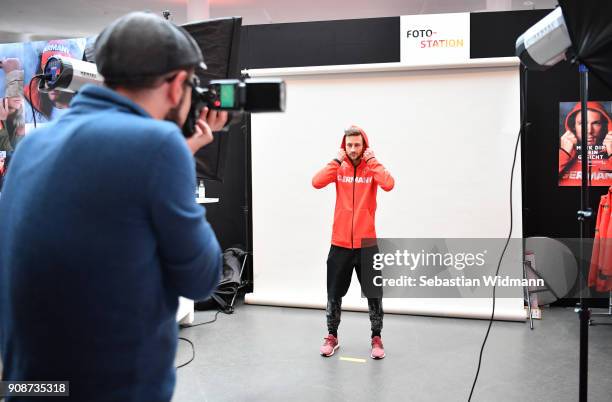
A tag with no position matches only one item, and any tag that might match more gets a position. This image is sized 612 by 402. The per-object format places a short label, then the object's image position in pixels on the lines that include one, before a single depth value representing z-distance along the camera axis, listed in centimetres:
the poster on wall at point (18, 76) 443
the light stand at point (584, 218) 181
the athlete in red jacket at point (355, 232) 324
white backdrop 411
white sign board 418
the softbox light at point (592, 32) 162
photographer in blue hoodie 75
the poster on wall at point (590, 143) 427
